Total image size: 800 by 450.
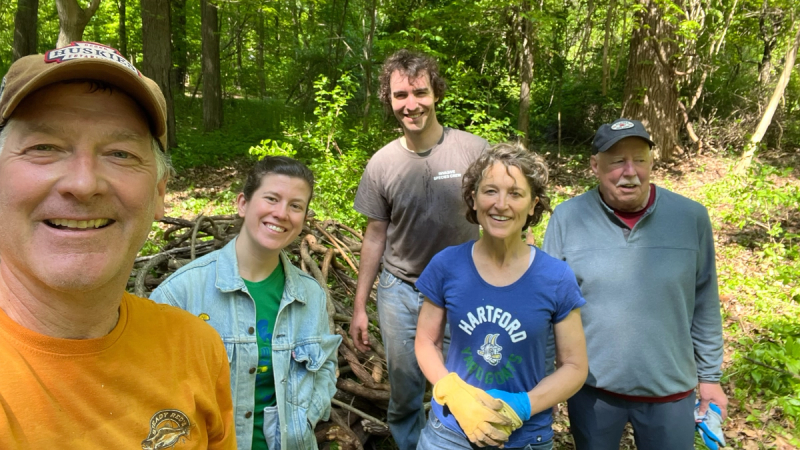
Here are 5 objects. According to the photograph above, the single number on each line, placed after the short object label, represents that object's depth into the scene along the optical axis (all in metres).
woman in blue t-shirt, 1.81
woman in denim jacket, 1.95
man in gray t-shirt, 2.99
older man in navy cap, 2.20
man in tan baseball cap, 0.92
